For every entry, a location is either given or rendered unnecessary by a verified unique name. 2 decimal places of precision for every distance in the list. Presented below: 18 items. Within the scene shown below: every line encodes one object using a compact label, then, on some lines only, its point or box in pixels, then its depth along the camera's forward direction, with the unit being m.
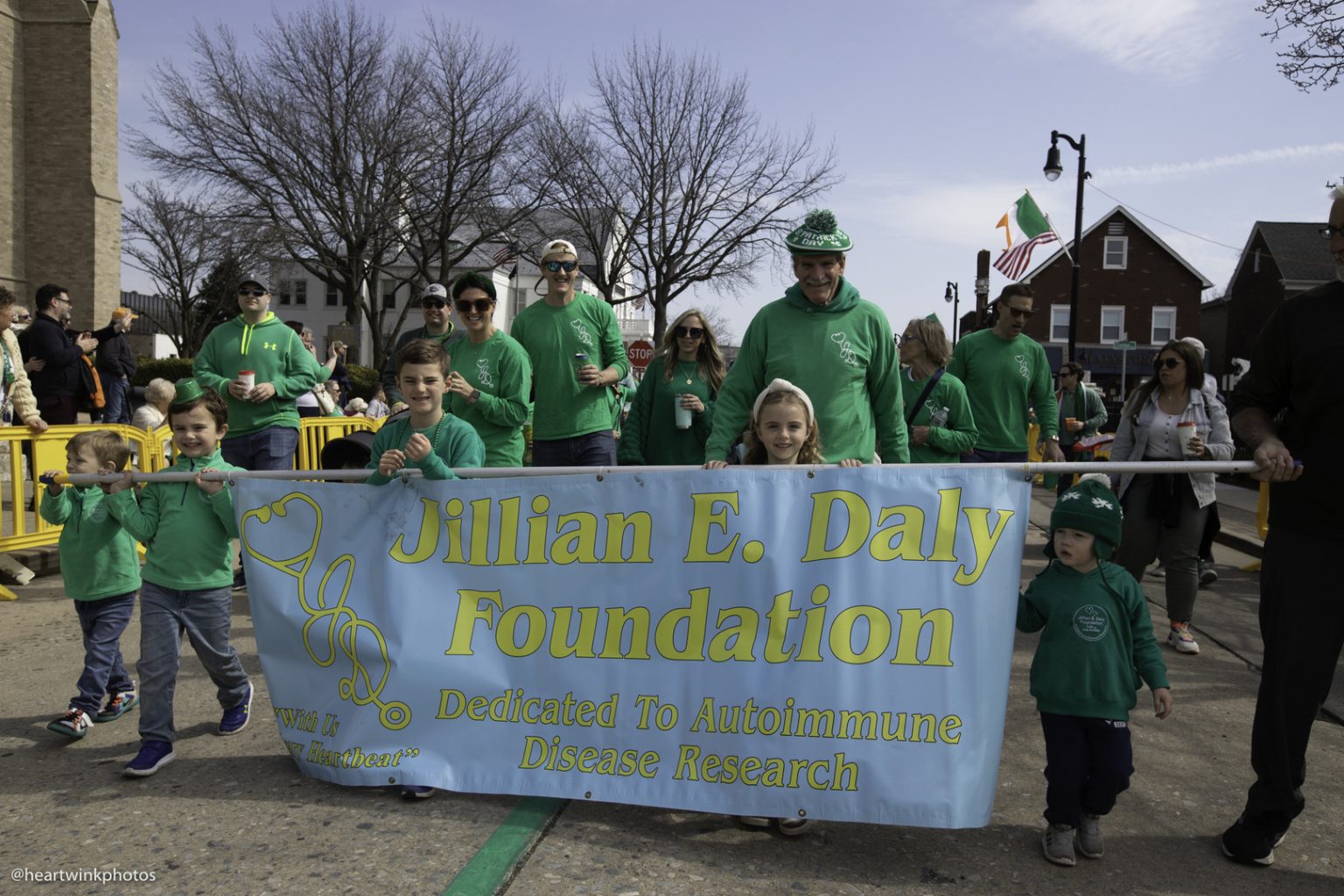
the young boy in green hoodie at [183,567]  4.06
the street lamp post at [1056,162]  21.47
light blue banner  3.38
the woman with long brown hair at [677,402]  6.39
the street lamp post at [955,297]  48.35
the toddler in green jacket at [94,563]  4.43
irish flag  20.50
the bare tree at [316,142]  32.69
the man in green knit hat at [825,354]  4.33
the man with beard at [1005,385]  7.06
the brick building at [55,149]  25.61
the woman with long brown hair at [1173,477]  6.04
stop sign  27.91
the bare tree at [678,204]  36.66
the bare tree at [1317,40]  11.30
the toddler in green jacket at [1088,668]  3.32
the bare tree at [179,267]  44.34
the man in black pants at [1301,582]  3.34
